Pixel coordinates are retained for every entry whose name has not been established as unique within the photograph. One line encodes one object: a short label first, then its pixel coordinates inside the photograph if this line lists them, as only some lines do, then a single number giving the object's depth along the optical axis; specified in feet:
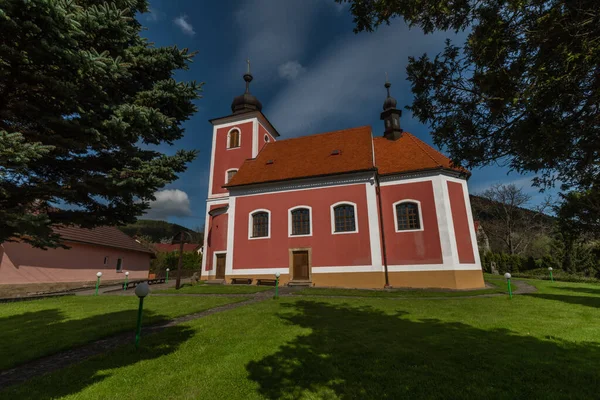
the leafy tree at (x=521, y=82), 9.82
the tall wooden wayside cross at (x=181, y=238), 51.73
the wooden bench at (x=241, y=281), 56.34
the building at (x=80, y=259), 53.16
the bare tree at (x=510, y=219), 95.09
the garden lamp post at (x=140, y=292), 17.58
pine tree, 9.76
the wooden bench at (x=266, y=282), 55.06
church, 49.78
